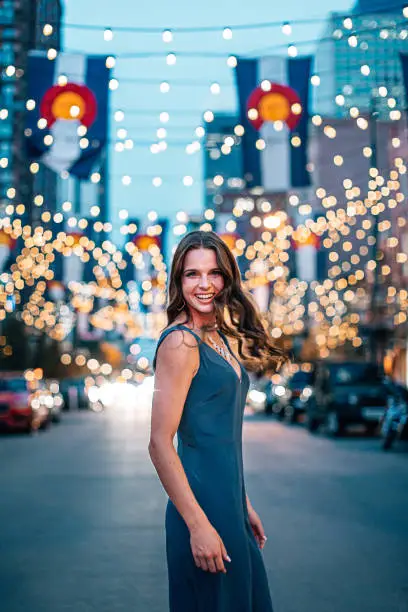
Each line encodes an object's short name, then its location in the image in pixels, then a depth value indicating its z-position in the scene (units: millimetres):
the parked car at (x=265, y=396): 41375
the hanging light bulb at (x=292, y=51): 16772
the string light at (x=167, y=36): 15683
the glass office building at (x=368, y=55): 15773
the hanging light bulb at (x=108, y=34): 15375
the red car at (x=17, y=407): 28078
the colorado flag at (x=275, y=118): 16859
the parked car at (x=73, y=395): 50600
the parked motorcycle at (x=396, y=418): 21281
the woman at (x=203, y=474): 3404
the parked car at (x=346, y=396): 26281
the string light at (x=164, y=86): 17516
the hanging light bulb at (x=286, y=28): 15475
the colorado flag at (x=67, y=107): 16844
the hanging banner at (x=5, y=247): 28422
